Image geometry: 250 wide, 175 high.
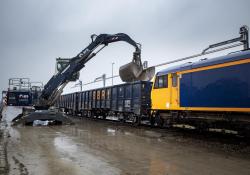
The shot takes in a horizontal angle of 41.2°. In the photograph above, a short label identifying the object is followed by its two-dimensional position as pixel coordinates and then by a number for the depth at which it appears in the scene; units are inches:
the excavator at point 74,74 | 818.8
